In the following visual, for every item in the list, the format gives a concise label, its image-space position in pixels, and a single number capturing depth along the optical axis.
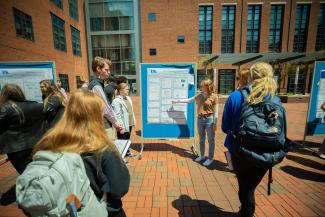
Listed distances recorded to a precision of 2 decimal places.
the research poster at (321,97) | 4.63
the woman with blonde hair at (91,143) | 1.17
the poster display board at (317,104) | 4.62
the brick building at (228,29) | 23.23
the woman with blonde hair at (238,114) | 1.74
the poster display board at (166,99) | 4.22
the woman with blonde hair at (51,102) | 3.28
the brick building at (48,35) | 11.70
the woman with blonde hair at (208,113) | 3.75
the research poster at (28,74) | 4.45
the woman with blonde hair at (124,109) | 4.01
